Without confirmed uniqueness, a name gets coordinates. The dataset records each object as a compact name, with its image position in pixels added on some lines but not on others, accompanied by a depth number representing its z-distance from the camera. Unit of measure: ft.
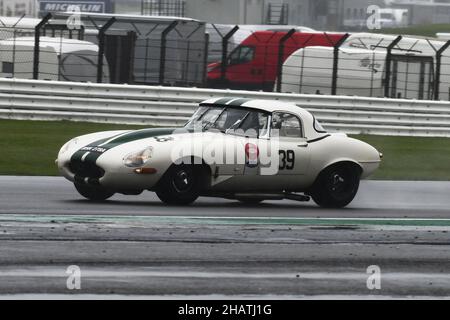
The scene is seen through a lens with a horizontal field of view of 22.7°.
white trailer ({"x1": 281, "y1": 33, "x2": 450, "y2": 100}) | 91.81
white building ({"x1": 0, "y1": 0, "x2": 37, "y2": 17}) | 198.18
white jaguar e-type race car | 38.09
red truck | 117.08
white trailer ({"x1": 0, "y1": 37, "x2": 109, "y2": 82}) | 83.76
